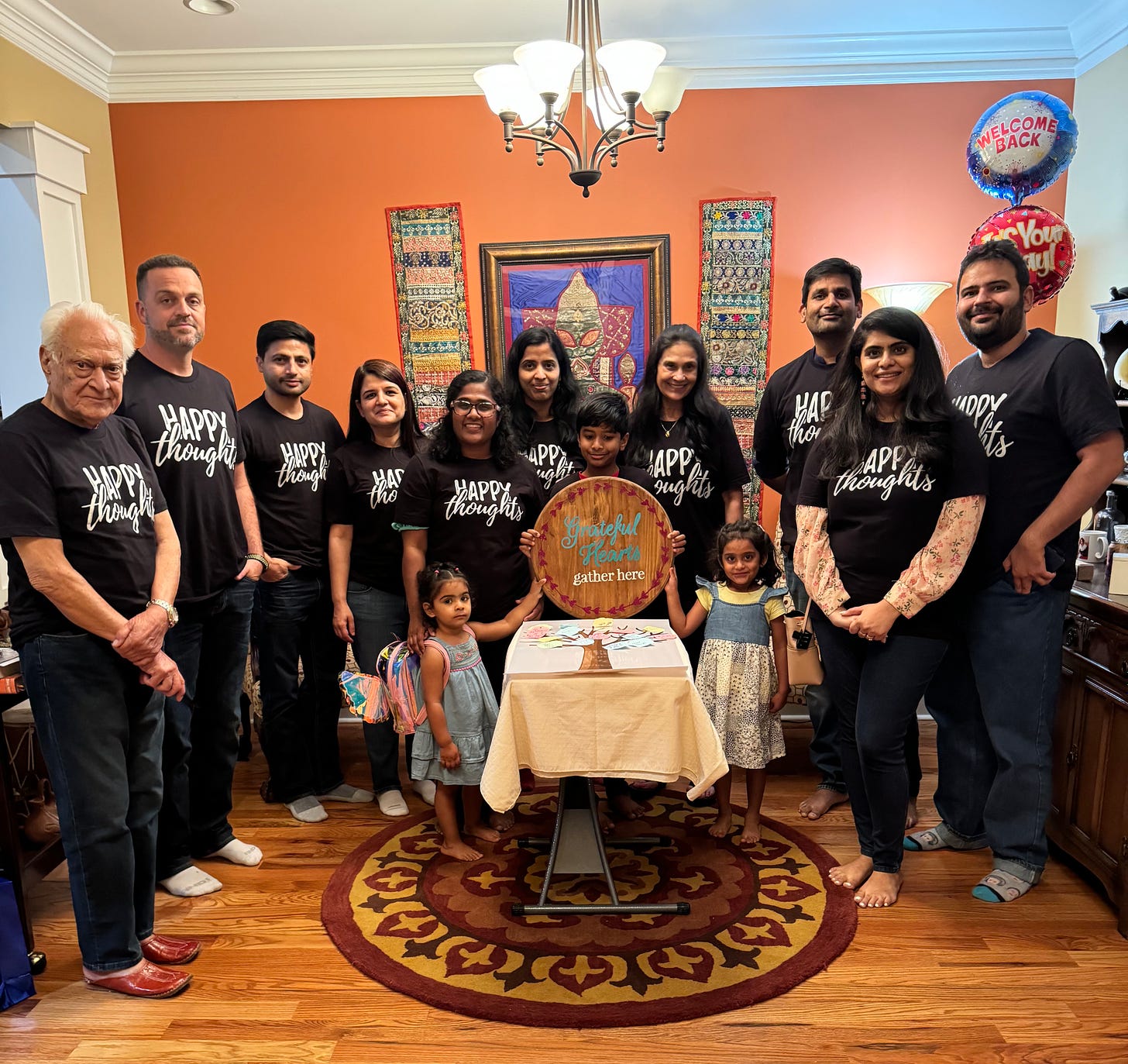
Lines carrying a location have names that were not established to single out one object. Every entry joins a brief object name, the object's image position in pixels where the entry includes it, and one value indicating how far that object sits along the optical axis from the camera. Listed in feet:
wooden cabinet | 7.57
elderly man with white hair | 6.11
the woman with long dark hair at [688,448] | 9.20
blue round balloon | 9.24
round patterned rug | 6.70
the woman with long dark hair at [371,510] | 9.31
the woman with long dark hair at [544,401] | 9.26
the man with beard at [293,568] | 9.42
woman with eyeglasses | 8.59
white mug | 9.21
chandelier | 8.16
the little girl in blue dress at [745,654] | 8.43
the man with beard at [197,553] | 7.81
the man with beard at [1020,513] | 7.34
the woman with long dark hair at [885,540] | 7.09
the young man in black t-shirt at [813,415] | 8.93
